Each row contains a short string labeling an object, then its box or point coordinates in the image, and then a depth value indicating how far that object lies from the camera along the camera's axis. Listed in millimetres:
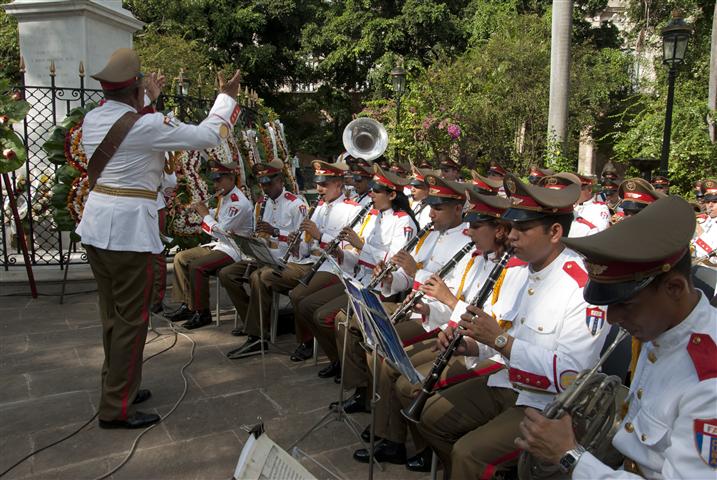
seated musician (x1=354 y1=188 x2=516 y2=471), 3600
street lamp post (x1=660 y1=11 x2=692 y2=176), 10500
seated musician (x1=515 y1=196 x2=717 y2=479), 1855
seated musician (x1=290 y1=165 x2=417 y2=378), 5352
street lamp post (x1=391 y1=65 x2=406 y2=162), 15797
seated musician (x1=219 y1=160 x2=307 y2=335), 6633
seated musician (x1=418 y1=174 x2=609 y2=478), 2748
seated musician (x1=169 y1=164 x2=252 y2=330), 6906
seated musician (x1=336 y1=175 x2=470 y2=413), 4523
